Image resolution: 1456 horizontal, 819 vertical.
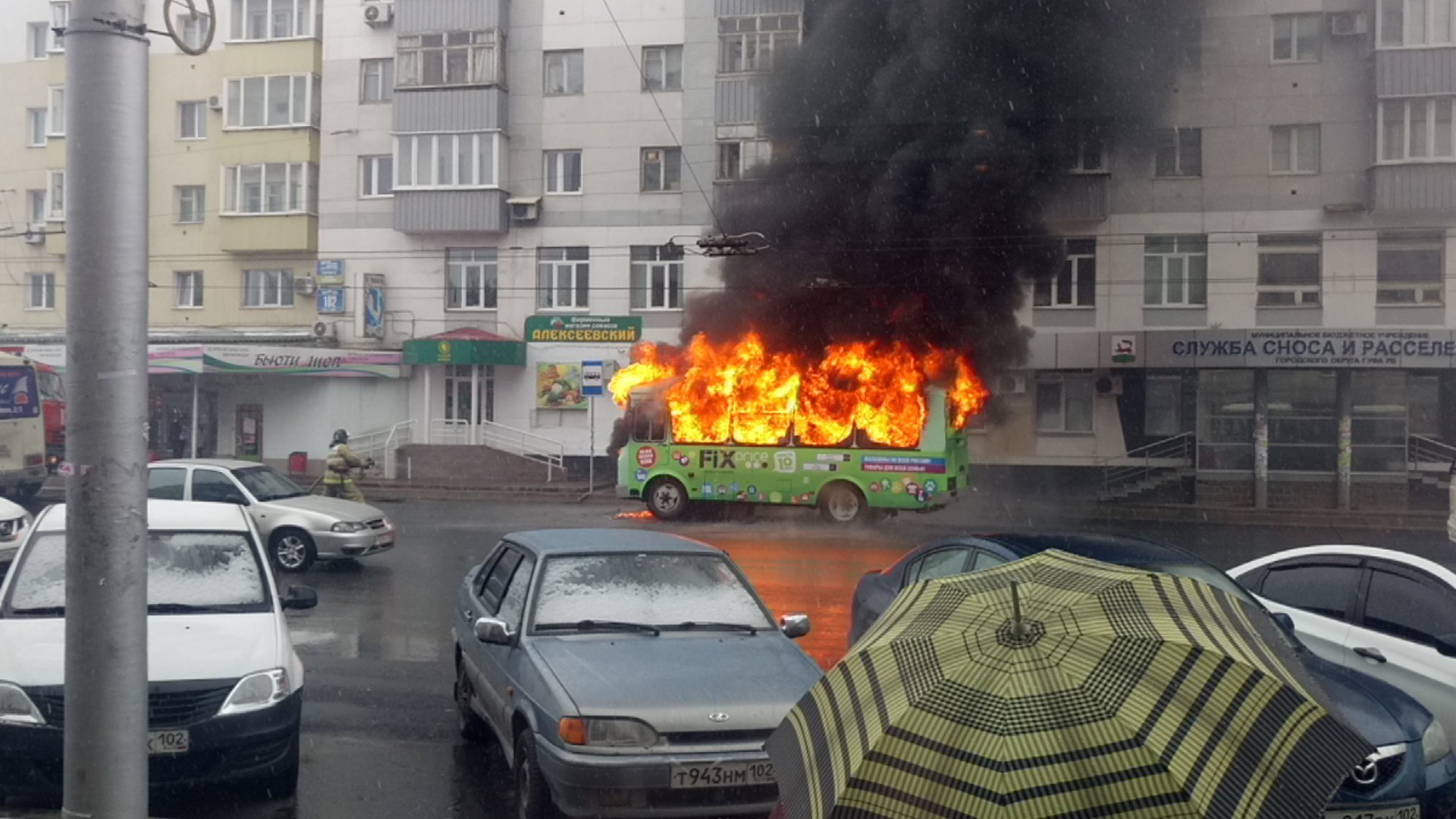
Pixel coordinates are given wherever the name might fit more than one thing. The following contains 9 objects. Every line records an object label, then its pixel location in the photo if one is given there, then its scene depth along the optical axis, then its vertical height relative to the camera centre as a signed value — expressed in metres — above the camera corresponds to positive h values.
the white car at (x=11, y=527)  13.97 -1.40
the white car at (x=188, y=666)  5.93 -1.32
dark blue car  5.36 -1.55
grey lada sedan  5.41 -1.29
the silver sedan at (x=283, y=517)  14.72 -1.30
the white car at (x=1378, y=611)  6.59 -1.15
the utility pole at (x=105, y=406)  4.01 +0.01
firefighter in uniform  17.53 -0.91
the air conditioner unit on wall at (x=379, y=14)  33.38 +10.96
